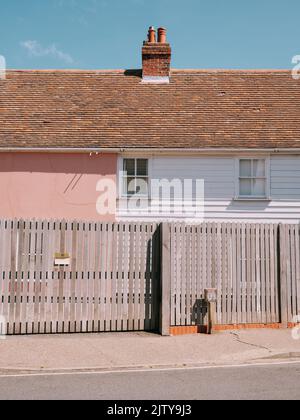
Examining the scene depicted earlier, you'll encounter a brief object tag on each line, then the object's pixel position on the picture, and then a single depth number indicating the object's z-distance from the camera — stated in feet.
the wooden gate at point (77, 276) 31.68
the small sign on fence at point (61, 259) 32.12
